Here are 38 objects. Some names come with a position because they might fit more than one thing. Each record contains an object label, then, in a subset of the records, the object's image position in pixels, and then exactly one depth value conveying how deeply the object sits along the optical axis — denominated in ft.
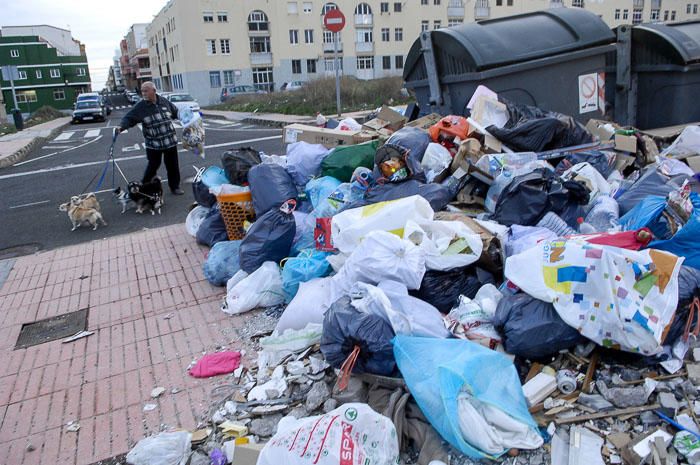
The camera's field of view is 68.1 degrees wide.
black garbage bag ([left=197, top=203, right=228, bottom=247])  16.69
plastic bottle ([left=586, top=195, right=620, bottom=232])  11.58
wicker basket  15.17
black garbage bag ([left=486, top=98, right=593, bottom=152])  14.43
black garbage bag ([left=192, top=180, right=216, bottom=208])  17.40
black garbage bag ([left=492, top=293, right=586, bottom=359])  8.18
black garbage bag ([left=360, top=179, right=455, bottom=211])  12.84
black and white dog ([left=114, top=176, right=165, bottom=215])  22.15
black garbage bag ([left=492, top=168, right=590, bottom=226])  11.48
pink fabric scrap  9.99
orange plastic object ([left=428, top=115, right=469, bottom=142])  15.37
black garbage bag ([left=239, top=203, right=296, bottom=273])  12.90
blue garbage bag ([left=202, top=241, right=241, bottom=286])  13.97
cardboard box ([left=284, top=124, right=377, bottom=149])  17.63
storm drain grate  12.19
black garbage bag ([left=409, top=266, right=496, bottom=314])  10.09
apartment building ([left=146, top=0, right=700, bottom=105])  138.72
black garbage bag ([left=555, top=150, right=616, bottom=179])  14.26
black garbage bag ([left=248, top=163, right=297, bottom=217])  14.46
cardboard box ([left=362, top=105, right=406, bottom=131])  19.60
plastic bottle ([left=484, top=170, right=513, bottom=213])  12.82
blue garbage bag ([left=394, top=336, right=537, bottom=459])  6.94
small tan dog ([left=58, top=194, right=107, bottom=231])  20.63
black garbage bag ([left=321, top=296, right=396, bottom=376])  8.22
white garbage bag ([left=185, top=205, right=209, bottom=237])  17.99
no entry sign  36.04
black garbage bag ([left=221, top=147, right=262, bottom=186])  16.44
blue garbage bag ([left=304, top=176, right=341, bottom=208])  14.70
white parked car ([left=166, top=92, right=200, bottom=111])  83.14
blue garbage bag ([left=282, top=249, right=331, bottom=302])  11.76
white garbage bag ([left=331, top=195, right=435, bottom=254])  11.14
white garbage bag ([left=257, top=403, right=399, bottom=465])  6.34
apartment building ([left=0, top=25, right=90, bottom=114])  181.27
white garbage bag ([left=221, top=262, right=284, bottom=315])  12.28
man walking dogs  21.83
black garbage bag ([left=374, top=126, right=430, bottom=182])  13.60
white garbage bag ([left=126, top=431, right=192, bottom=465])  7.80
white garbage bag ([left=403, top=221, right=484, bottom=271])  10.14
